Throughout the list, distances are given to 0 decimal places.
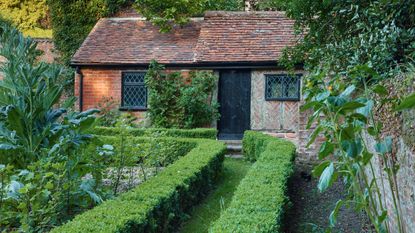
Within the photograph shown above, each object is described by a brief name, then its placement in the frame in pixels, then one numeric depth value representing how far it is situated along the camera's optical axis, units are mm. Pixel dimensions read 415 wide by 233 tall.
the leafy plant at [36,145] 4980
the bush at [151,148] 6785
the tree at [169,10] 17828
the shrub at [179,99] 15164
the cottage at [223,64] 15422
